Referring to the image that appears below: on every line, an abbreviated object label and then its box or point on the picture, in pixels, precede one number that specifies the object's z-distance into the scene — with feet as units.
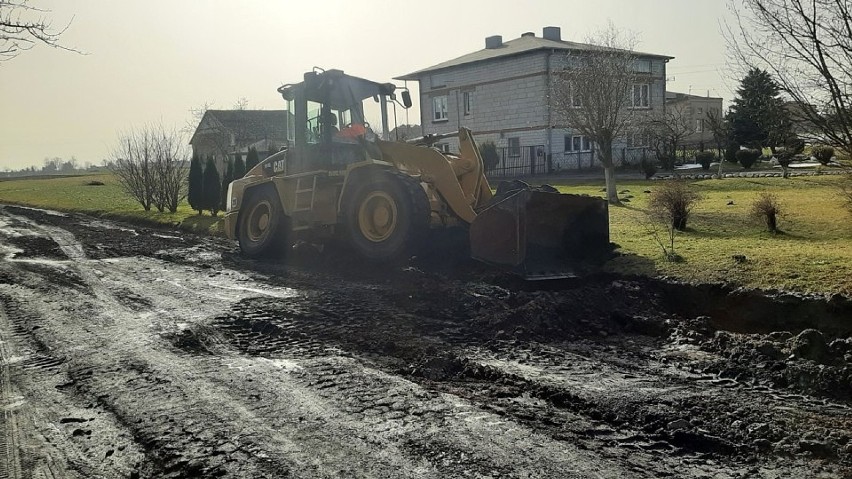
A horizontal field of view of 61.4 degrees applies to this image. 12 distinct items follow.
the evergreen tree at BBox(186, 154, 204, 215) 80.12
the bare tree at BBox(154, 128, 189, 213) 88.94
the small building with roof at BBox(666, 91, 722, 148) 156.66
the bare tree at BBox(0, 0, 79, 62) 29.40
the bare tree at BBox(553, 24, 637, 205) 67.77
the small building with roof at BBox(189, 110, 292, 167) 161.68
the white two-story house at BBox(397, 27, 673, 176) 124.77
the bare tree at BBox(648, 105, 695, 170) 108.68
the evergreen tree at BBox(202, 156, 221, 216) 78.54
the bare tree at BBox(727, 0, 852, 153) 26.72
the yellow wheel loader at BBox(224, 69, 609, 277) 31.40
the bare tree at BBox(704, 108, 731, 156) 122.68
